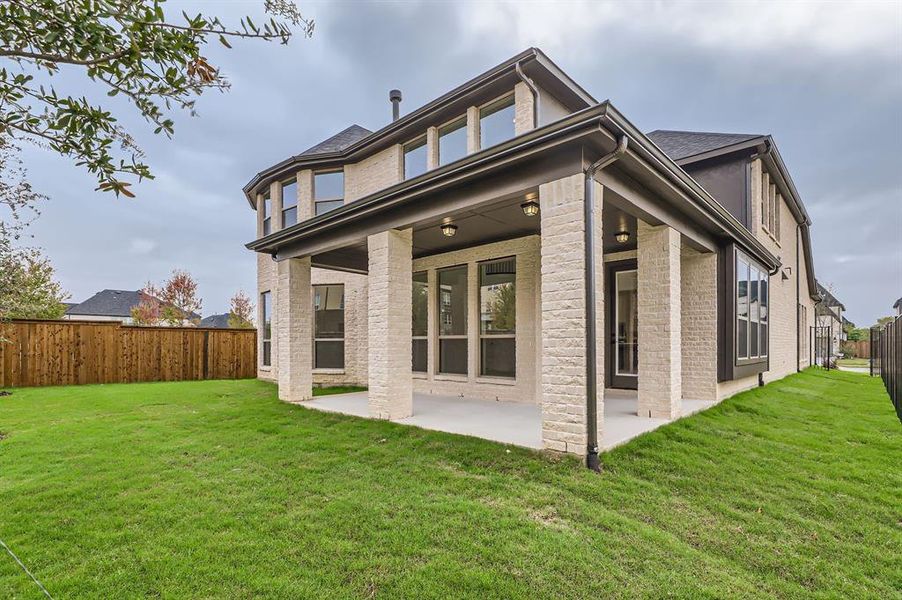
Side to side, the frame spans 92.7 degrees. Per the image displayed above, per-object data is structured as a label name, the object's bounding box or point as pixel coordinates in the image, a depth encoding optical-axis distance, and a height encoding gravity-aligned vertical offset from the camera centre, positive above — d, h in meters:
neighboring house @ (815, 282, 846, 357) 22.77 -0.32
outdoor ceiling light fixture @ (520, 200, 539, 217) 5.70 +1.42
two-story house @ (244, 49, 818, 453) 4.47 +1.02
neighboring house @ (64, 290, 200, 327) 35.66 +0.68
